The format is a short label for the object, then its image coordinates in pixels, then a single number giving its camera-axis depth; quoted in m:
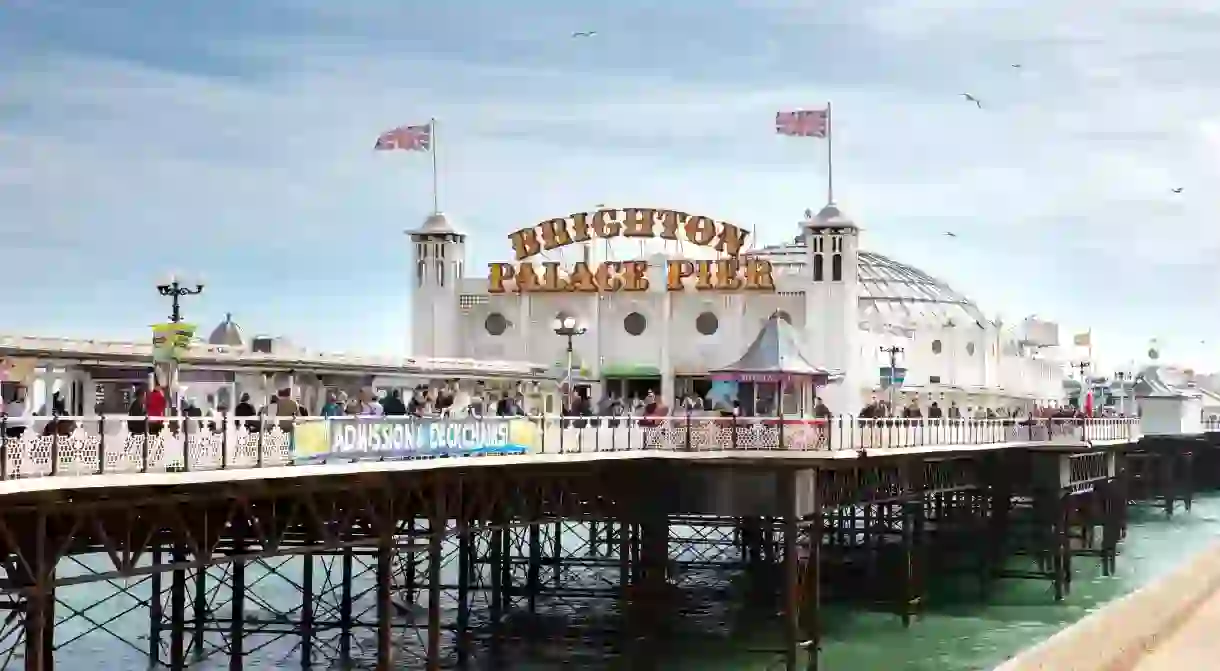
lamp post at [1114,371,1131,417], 116.69
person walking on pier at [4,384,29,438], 23.56
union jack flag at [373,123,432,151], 61.09
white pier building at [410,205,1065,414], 72.19
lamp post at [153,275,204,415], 31.43
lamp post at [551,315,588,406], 46.00
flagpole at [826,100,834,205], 75.31
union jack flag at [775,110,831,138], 67.25
